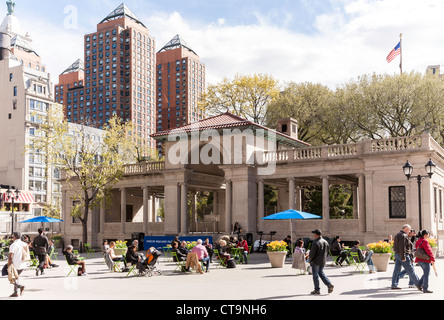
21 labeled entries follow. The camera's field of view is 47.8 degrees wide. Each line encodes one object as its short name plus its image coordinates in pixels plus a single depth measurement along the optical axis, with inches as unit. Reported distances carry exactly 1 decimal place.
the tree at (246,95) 2290.8
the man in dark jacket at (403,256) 580.5
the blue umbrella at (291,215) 1034.5
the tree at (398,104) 1905.8
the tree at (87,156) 1573.6
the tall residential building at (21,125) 3730.3
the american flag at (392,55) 1925.4
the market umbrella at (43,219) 1375.4
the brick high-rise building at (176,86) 6614.2
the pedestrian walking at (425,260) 564.7
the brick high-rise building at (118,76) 6102.4
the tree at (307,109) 2149.4
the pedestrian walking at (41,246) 904.3
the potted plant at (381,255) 863.1
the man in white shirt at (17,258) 584.1
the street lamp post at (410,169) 994.1
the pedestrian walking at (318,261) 574.2
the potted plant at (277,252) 959.0
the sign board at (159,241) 1346.2
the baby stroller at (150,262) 831.7
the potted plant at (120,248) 1158.6
